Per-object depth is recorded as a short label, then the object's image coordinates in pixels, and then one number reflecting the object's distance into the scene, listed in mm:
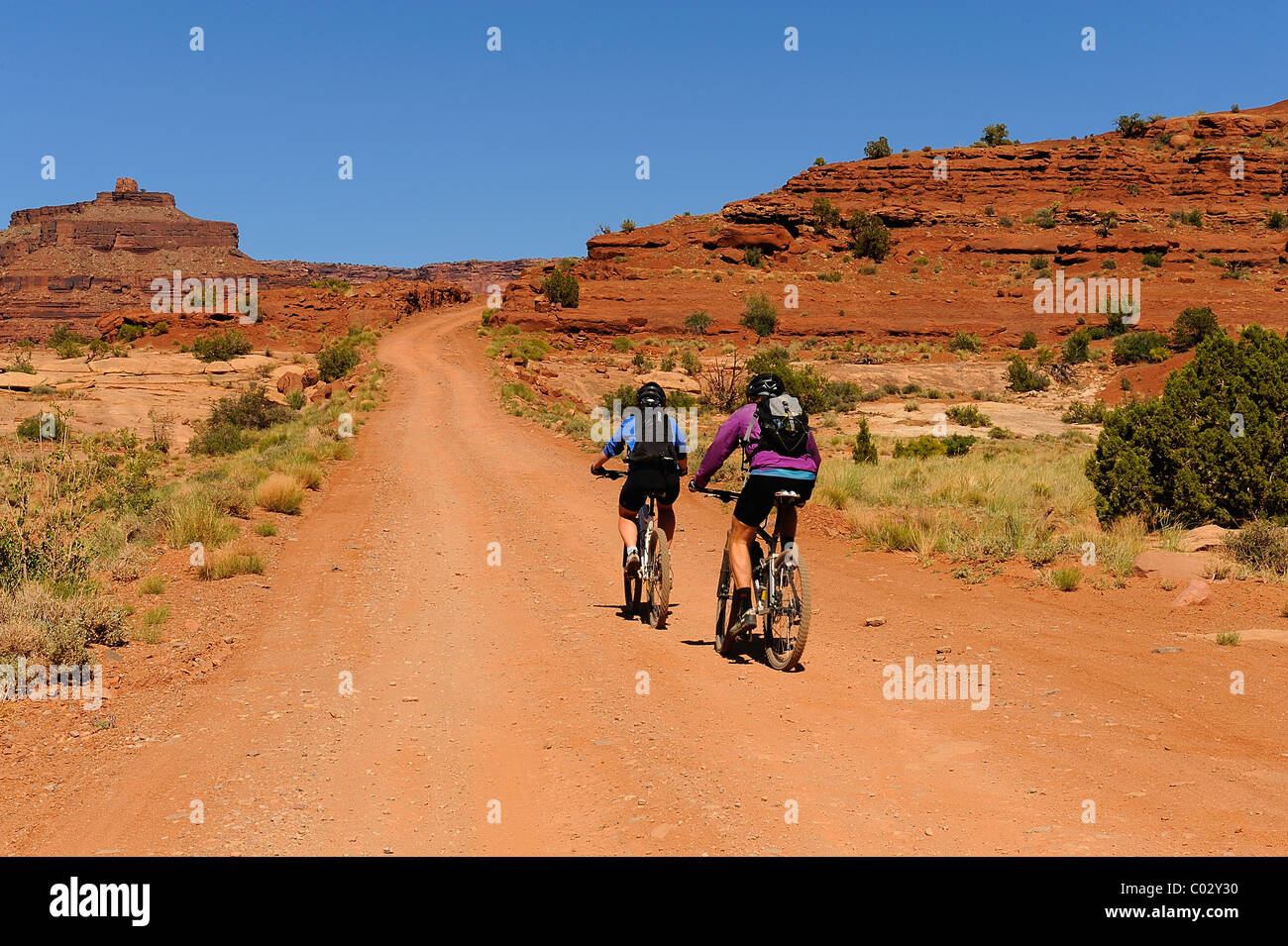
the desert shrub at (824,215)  71438
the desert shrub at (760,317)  52469
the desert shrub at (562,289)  52969
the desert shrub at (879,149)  87250
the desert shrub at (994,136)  90000
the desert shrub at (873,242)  68562
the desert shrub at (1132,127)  87750
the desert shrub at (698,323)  51500
